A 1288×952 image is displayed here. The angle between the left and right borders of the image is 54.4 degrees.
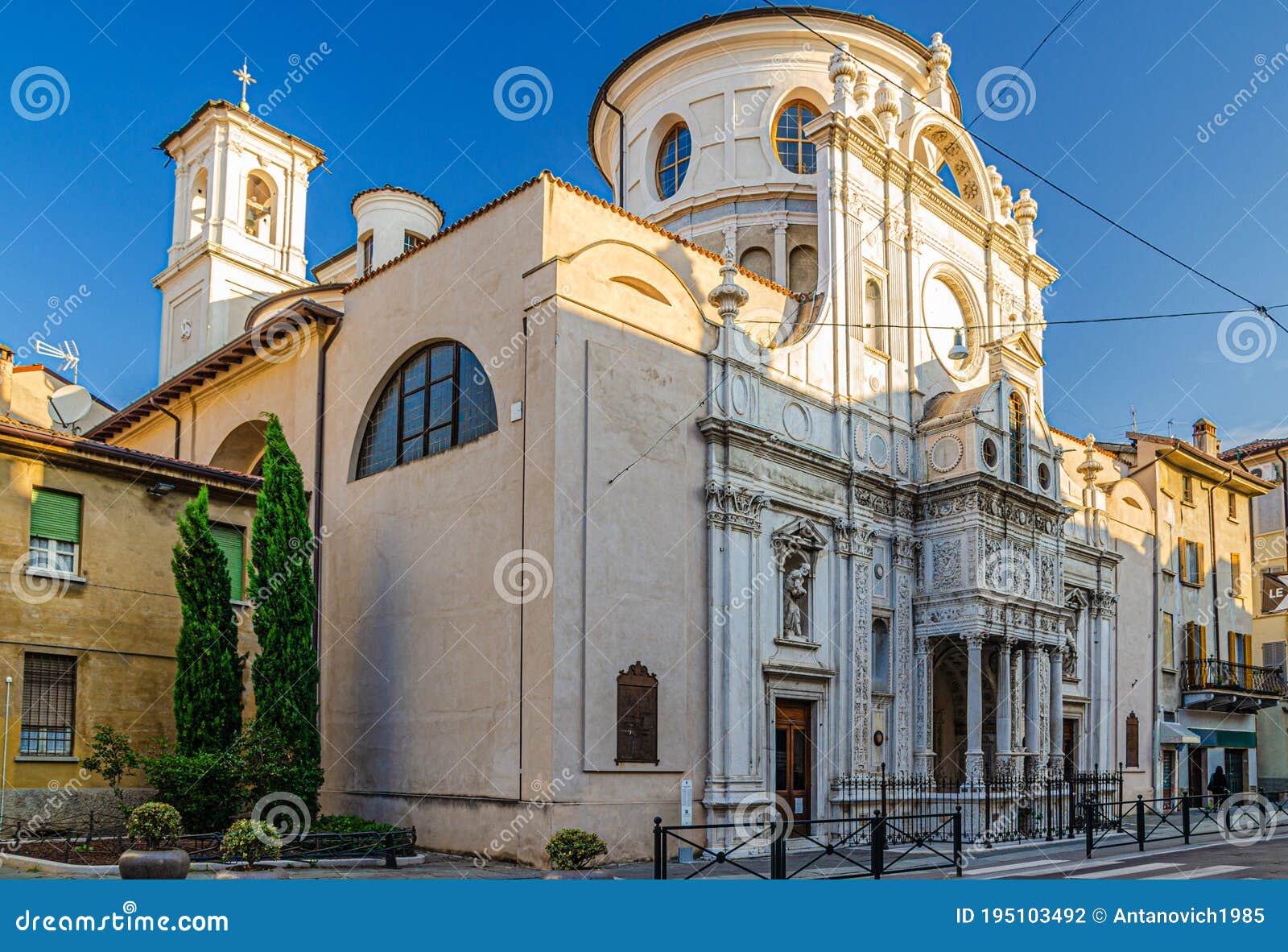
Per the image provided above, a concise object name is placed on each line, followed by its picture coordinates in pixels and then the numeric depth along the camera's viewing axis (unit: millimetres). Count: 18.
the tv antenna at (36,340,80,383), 33325
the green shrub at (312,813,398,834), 19203
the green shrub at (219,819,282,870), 15875
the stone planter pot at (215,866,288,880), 14797
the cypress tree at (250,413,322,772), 19719
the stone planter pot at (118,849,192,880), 12984
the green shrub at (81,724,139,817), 17906
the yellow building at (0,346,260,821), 19172
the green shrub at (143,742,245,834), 18000
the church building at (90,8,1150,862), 19531
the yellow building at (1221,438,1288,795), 39750
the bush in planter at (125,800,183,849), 16172
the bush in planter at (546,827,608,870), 16984
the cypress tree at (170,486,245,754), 19203
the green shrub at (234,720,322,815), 18781
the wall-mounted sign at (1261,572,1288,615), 38969
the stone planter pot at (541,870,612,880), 16000
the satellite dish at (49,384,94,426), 28250
